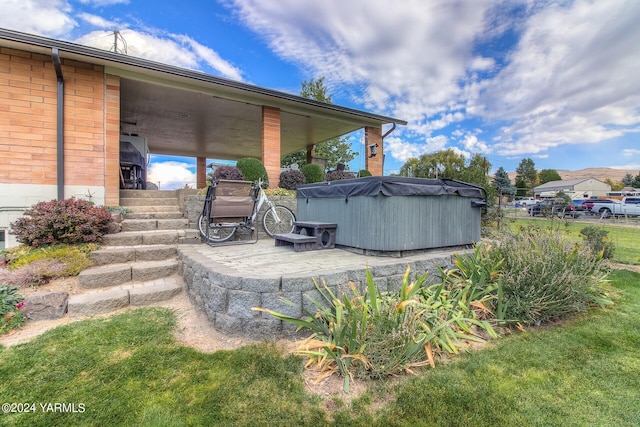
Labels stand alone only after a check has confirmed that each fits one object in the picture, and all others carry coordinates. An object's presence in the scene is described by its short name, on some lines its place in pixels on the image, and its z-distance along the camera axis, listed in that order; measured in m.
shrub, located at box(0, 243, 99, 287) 3.24
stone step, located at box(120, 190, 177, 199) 6.06
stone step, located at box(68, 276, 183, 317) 2.97
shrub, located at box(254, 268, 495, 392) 2.09
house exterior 4.79
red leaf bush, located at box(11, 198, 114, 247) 3.84
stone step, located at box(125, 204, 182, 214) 5.58
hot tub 3.61
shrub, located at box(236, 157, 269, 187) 6.70
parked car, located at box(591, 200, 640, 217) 17.58
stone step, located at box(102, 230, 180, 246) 4.30
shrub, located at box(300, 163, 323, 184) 8.26
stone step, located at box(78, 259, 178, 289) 3.37
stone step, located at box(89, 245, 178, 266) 3.81
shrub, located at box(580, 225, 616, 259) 5.38
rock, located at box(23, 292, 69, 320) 2.82
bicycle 4.53
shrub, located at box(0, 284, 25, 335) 2.67
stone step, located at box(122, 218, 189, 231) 4.95
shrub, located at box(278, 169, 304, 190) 7.68
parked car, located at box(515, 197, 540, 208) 33.50
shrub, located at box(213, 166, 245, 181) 5.98
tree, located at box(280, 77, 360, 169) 17.31
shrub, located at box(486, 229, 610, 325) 2.93
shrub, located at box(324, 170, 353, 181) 8.72
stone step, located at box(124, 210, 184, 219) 5.30
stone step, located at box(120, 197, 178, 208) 5.88
